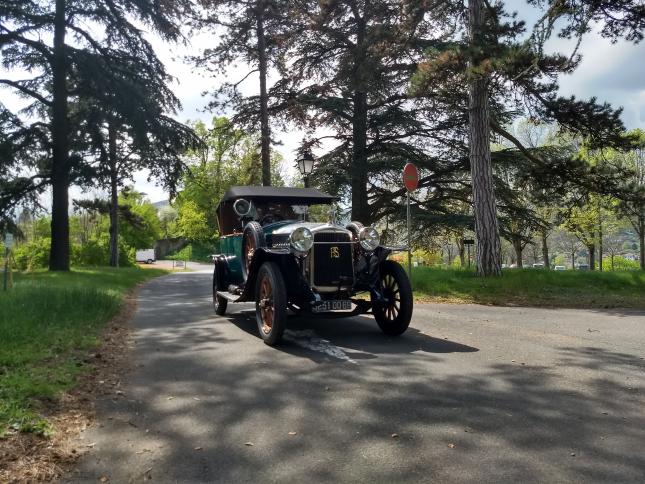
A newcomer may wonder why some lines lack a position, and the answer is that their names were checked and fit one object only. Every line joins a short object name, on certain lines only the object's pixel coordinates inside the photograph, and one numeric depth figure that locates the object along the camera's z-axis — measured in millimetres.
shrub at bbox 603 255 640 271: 50900
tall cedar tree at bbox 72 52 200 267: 18641
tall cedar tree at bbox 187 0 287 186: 19734
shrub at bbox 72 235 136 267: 29297
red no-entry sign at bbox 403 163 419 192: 10562
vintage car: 6254
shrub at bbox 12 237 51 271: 26625
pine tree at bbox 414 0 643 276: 10164
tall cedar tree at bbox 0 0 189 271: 18516
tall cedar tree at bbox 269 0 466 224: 17062
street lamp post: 14812
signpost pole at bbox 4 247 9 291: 11894
